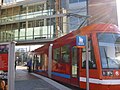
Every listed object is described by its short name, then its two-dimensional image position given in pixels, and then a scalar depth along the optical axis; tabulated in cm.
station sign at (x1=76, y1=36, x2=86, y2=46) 392
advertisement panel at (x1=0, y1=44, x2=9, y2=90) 275
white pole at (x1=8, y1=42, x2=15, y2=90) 266
